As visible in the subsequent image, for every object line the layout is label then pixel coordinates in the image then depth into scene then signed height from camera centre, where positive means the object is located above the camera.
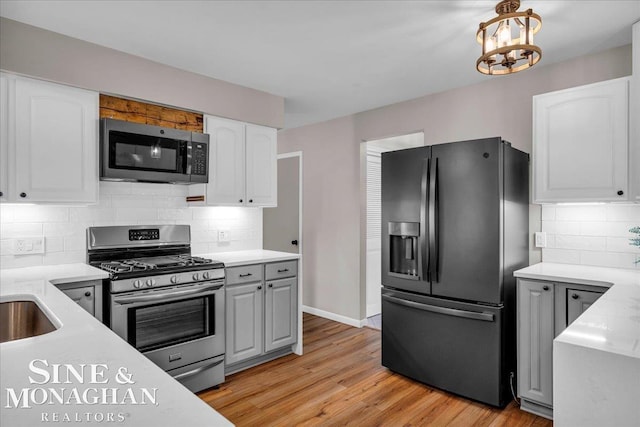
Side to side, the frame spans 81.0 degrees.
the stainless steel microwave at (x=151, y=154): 2.62 +0.44
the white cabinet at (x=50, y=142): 2.29 +0.45
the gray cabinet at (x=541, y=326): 2.31 -0.74
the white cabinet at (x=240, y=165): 3.21 +0.43
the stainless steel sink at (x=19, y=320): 1.60 -0.47
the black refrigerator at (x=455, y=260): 2.53 -0.35
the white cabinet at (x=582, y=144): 2.38 +0.46
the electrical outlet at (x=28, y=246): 2.47 -0.22
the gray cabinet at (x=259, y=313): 2.99 -0.85
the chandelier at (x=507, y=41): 1.80 +0.87
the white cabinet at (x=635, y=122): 2.27 +0.55
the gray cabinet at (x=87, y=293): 2.18 -0.49
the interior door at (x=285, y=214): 5.09 -0.02
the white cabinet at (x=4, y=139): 2.25 +0.44
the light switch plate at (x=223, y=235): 3.51 -0.22
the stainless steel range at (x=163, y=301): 2.44 -0.61
